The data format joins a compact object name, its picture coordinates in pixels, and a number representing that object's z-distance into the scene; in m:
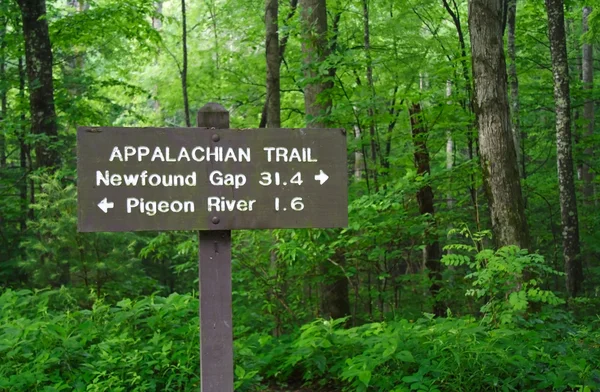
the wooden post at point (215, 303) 3.35
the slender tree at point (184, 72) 15.18
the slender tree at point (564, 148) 10.84
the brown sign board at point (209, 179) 3.26
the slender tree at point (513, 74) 11.80
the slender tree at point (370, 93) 9.15
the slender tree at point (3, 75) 12.22
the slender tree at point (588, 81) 15.49
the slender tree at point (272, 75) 10.40
